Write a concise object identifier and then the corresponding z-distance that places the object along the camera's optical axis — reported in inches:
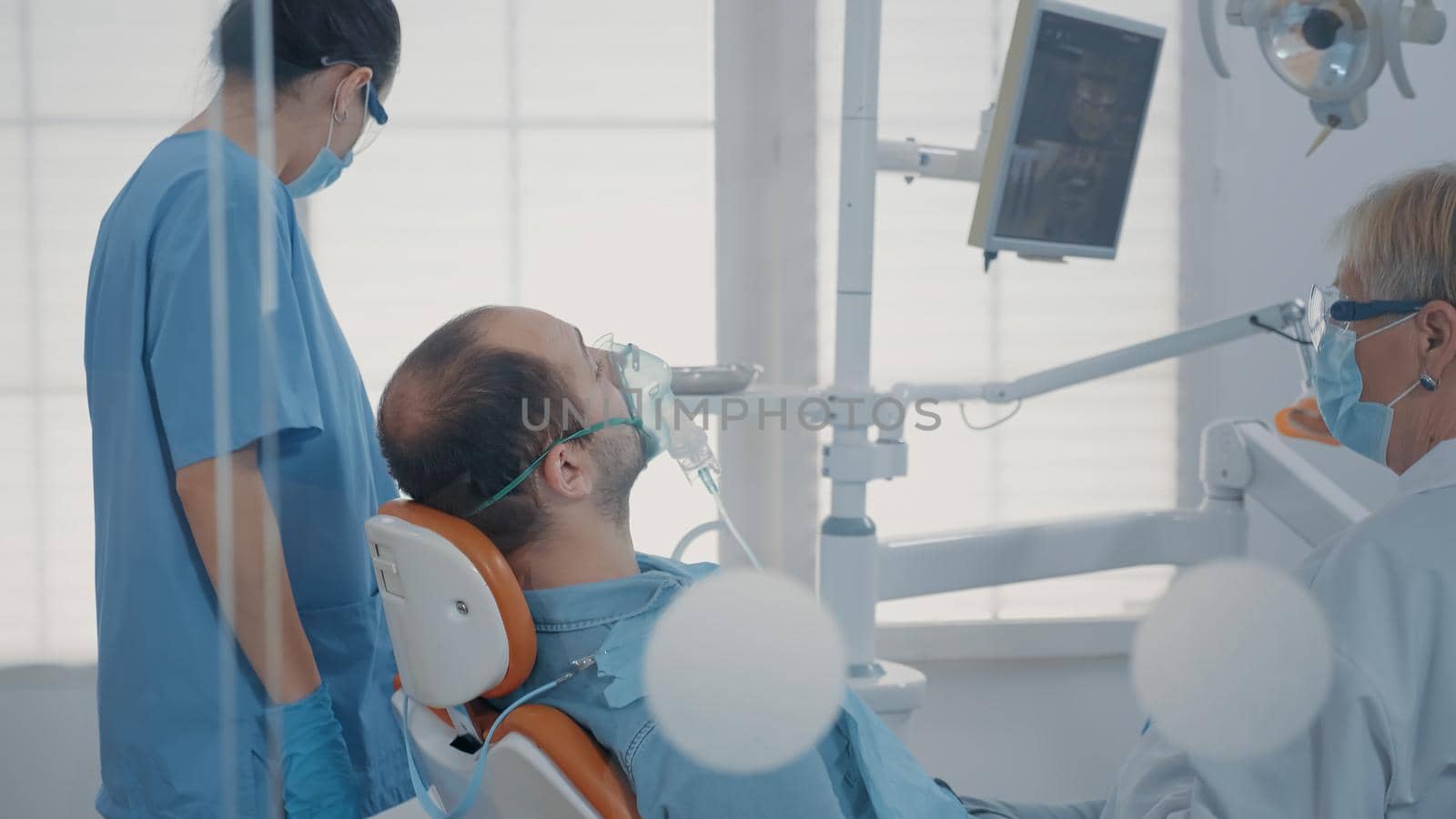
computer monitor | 63.2
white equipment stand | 61.5
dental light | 60.0
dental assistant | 40.6
